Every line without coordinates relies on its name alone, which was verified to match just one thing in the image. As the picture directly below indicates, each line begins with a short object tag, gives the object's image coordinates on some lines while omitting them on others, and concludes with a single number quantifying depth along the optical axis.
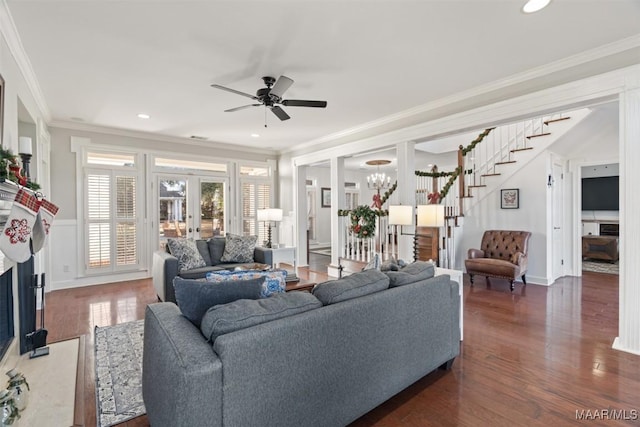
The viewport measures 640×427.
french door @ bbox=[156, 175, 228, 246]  6.21
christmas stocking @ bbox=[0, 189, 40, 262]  1.96
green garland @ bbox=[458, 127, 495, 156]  6.02
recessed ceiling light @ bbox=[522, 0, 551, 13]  2.26
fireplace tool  2.84
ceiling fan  3.12
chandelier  8.52
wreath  5.82
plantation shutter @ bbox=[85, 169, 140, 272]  5.49
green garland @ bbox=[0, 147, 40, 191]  1.90
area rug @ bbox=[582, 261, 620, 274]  6.36
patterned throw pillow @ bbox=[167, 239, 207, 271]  4.28
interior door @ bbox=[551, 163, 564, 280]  5.44
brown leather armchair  4.91
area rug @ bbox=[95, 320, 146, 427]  2.08
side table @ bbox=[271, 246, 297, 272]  5.11
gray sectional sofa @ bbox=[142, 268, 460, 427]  1.34
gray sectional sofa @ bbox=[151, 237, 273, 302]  4.02
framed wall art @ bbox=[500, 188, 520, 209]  5.61
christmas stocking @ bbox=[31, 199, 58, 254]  2.46
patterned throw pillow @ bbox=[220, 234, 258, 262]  4.85
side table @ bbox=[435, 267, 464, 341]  2.93
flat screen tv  7.79
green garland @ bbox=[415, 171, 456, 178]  6.39
